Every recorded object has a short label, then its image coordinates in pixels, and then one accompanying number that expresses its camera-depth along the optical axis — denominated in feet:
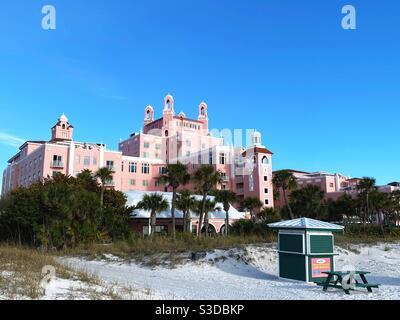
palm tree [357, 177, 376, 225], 163.73
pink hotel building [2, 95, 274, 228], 196.13
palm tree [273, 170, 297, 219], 141.49
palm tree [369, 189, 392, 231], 172.55
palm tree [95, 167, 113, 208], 117.08
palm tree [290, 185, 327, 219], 142.10
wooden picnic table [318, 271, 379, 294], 37.93
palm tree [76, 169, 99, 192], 127.03
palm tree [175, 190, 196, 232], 119.55
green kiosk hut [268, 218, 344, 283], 47.11
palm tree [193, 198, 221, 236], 120.49
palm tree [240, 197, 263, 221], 166.61
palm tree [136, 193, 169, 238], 109.50
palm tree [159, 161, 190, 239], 113.60
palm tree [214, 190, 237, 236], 129.90
